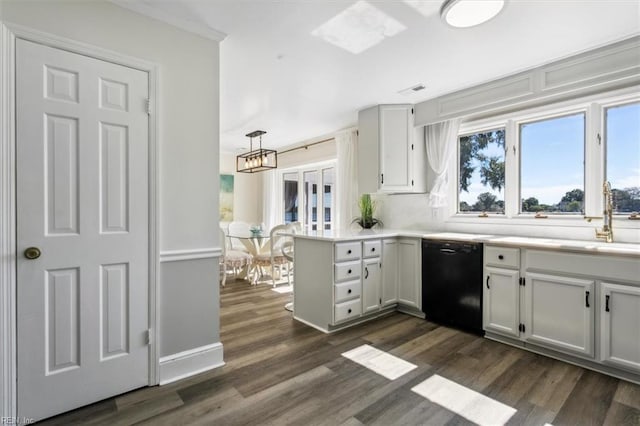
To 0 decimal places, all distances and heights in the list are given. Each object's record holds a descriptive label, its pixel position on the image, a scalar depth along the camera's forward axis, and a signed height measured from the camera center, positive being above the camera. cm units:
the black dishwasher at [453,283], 291 -73
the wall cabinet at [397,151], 378 +72
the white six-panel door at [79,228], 169 -11
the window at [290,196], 662 +29
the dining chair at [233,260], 477 -79
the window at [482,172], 339 +43
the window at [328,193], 589 +32
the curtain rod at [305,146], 543 +121
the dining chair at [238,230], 617 -42
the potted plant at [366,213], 434 -4
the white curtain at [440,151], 358 +69
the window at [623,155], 254 +46
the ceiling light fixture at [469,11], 189 +125
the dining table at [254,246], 505 -61
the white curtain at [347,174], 473 +55
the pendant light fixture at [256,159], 452 +76
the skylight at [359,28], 208 +132
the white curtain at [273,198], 683 +26
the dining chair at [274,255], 463 -71
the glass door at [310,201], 626 +18
